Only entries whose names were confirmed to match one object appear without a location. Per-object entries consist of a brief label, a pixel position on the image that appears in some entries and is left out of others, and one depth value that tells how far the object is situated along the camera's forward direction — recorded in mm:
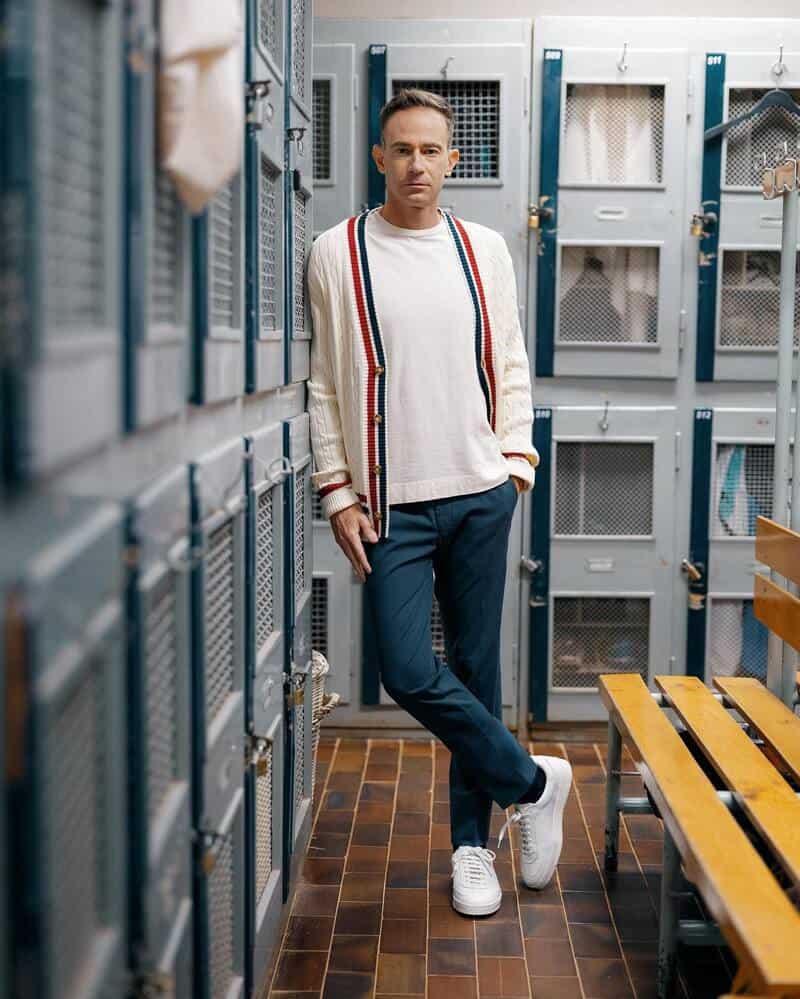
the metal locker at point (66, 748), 1084
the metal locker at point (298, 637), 2748
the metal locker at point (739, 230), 3949
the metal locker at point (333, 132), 3992
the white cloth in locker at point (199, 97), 1505
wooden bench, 1849
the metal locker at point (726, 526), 4113
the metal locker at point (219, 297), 1792
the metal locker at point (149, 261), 1413
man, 2844
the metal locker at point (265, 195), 2145
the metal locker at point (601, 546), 4117
